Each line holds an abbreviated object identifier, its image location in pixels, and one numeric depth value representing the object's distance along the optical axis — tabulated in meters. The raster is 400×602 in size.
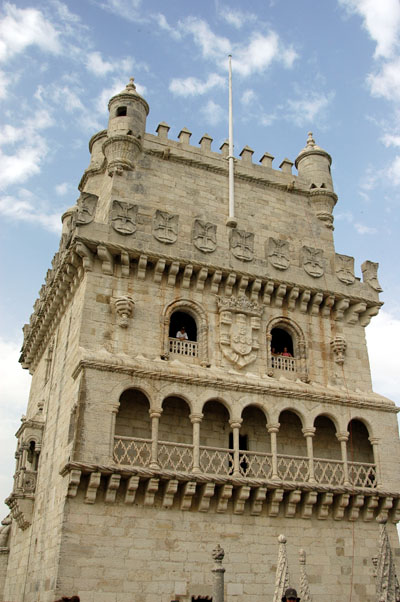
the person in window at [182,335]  19.94
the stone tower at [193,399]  16.56
